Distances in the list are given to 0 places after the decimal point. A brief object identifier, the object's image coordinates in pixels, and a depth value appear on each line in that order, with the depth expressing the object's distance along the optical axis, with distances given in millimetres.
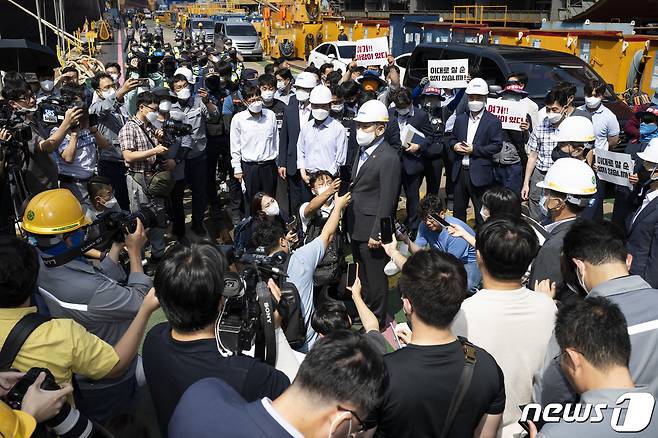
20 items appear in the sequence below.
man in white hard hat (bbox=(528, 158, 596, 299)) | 3553
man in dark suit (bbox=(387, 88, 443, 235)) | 6520
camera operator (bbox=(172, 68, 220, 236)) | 6539
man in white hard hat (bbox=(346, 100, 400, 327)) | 4465
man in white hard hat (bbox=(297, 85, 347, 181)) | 5714
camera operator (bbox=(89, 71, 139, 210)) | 6055
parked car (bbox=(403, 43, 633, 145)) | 8539
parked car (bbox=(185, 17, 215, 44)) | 33344
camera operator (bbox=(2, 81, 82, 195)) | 4762
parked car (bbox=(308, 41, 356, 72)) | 17938
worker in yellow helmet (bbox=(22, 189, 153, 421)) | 2773
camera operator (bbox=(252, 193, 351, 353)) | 3211
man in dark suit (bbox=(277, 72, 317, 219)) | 6262
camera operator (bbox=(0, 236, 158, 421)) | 2234
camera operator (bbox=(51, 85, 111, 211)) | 5203
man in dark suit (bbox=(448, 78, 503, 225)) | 5891
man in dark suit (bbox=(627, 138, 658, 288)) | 3688
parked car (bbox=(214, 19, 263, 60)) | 29281
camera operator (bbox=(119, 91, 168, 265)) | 5496
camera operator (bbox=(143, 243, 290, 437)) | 2035
